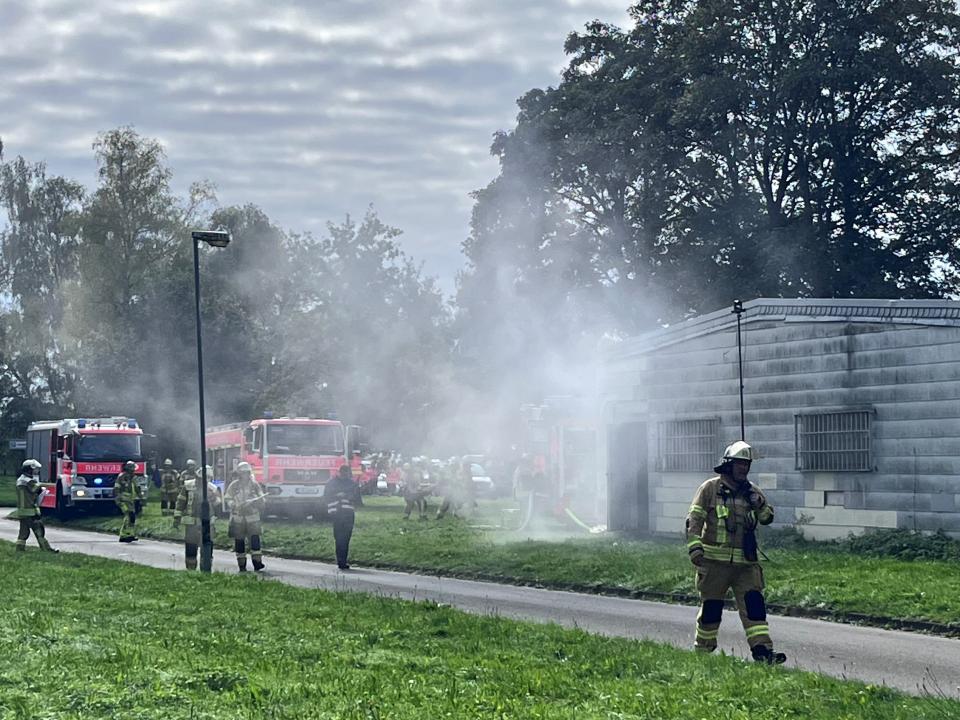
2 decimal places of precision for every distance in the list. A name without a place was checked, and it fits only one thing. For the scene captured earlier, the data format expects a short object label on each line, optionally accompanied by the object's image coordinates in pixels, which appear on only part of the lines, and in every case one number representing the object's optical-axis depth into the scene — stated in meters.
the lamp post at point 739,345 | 24.20
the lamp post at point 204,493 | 21.69
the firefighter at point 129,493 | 32.84
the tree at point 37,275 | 70.88
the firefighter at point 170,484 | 40.28
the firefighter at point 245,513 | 22.56
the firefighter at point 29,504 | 25.08
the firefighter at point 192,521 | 22.94
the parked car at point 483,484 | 55.88
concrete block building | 21.16
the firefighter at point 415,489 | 36.81
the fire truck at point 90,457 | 40.44
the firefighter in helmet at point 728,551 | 11.23
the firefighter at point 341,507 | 23.02
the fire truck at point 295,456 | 37.00
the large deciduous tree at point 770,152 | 39.50
